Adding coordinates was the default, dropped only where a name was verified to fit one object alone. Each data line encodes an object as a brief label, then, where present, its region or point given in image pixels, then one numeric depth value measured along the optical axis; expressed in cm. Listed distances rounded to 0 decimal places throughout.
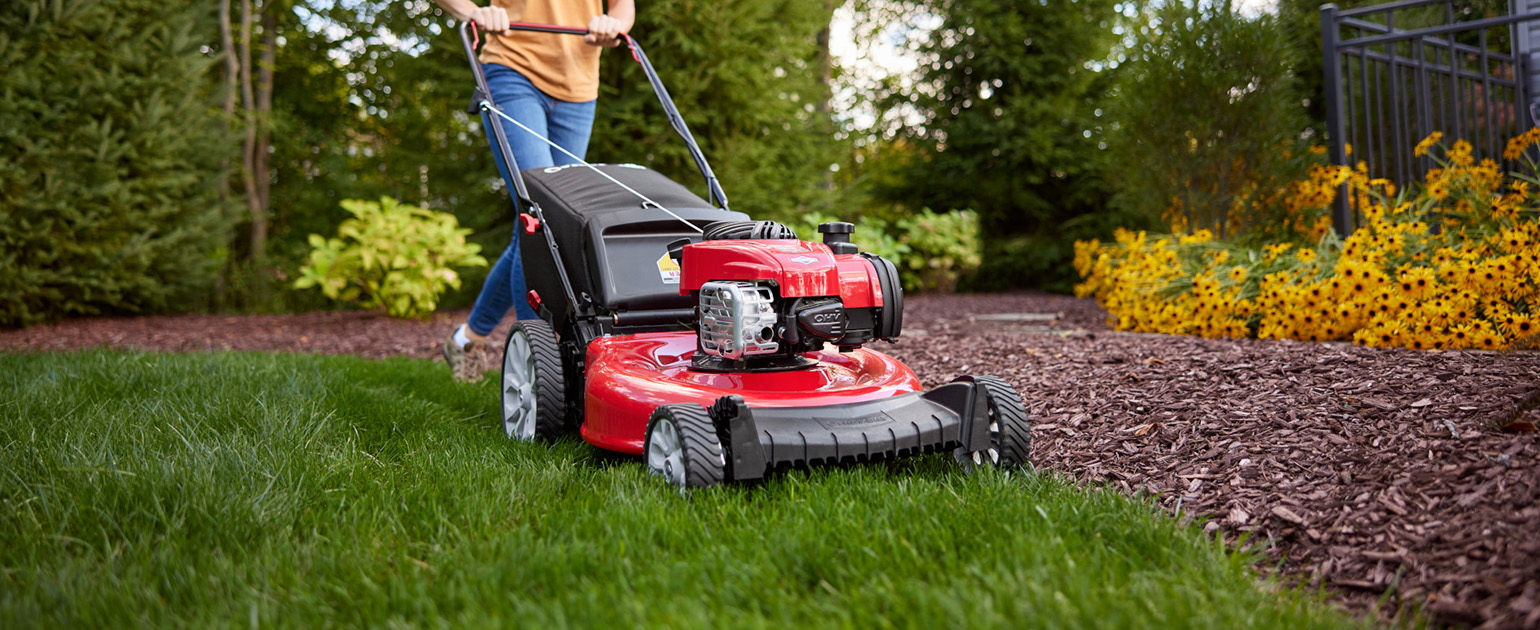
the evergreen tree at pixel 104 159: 627
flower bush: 322
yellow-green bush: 654
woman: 342
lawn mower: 210
